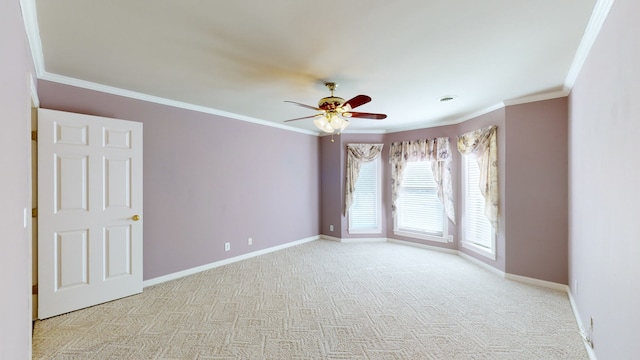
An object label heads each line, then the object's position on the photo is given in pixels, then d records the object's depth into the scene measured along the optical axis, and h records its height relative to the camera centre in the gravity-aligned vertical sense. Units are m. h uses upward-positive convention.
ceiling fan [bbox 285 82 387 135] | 2.79 +0.78
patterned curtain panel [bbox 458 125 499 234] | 3.83 +0.25
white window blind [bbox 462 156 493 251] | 4.21 -0.54
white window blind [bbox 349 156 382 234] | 5.82 -0.57
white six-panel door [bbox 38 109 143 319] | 2.59 -0.32
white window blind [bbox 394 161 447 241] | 5.10 -0.55
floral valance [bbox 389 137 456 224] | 4.82 +0.40
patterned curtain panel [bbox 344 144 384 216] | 5.71 +0.47
